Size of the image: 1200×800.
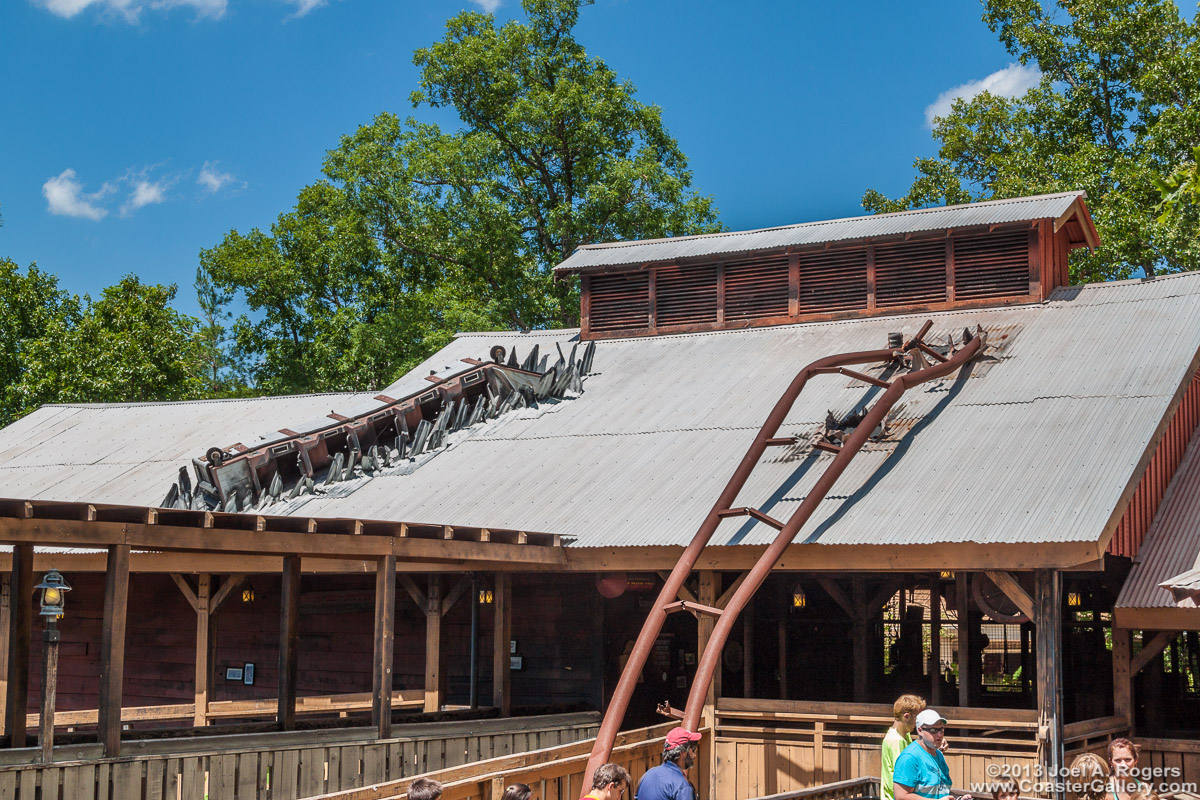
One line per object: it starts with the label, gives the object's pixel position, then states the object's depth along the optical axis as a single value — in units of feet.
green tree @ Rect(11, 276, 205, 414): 115.14
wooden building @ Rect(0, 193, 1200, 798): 36.88
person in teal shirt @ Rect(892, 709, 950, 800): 25.80
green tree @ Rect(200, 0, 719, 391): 113.09
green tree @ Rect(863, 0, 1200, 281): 89.20
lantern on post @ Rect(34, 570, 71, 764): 29.30
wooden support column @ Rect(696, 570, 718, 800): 39.37
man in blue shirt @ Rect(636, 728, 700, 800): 23.52
